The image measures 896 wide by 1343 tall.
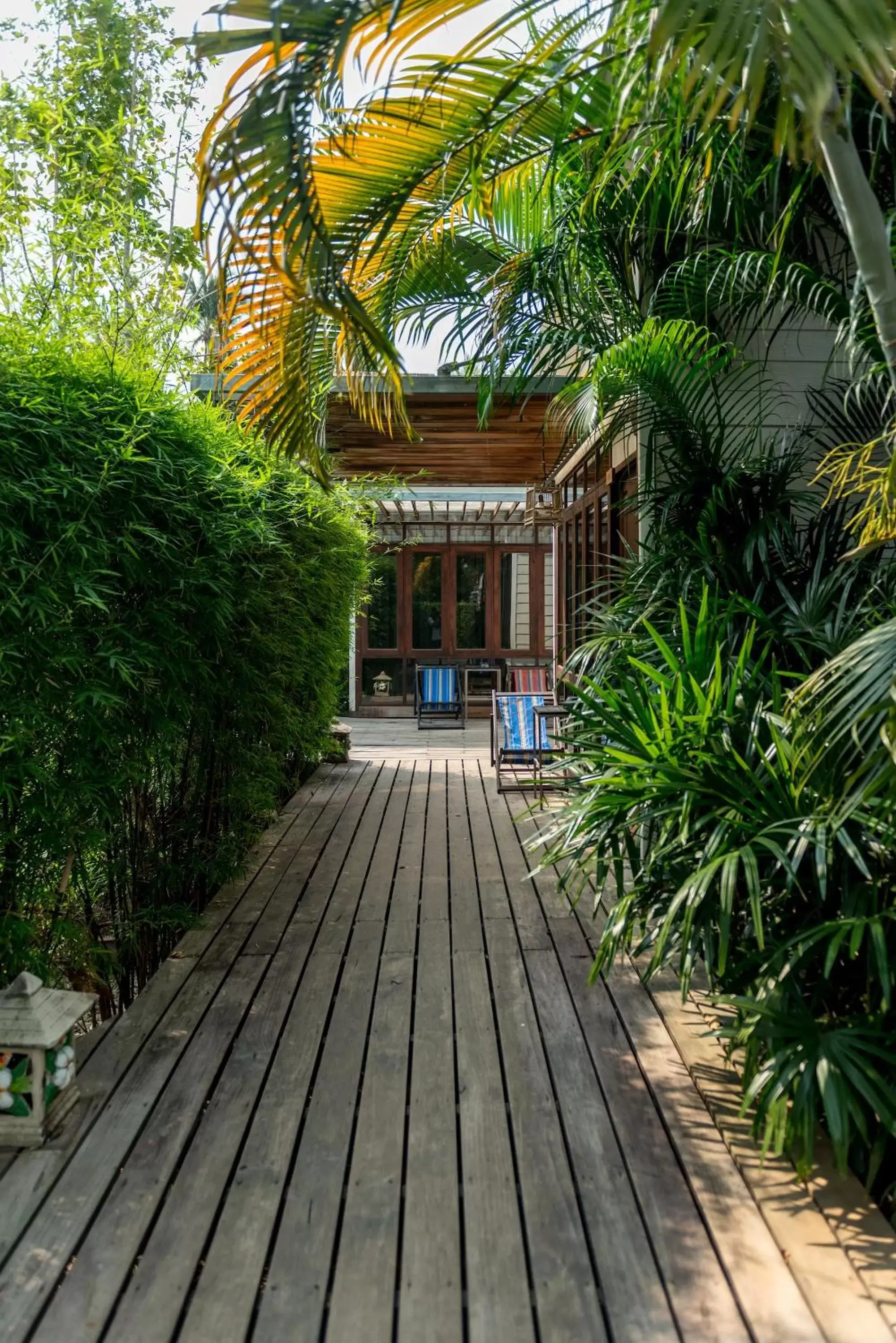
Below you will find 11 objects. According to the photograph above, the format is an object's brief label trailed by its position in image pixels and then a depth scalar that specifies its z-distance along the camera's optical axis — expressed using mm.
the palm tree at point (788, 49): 1276
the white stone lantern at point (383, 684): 14008
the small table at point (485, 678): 12820
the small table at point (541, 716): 6480
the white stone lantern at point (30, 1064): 2236
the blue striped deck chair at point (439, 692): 12195
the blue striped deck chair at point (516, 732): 7141
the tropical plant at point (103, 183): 3938
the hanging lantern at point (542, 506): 8977
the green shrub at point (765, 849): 2049
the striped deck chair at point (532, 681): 9836
